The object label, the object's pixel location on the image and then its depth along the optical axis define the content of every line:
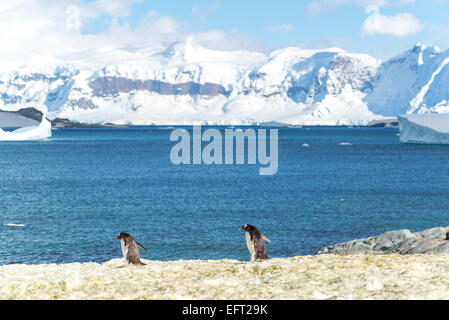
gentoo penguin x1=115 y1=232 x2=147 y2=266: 16.59
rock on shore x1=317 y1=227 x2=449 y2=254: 22.61
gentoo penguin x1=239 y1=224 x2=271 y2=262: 17.61
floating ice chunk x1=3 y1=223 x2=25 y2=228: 34.99
